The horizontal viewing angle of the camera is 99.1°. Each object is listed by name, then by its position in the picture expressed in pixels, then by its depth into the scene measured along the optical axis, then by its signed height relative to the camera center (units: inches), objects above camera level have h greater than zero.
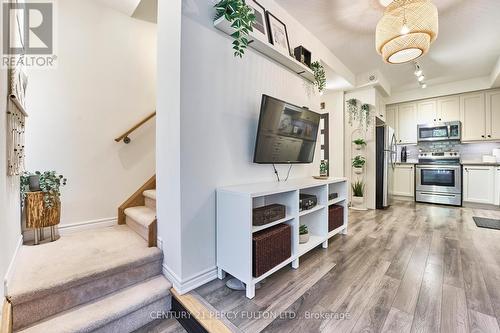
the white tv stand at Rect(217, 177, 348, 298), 58.4 -17.7
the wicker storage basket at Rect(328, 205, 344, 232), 98.3 -24.6
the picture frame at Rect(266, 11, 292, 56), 86.2 +55.7
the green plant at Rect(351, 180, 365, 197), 164.1 -18.4
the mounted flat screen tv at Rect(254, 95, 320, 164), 75.6 +13.2
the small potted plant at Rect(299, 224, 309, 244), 83.7 -27.5
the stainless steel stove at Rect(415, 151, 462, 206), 175.9 -11.7
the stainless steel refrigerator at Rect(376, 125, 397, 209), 164.6 +0.8
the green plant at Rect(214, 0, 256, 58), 60.9 +43.8
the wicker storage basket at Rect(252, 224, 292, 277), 60.1 -25.0
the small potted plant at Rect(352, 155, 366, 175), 165.6 +0.9
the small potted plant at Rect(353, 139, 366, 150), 164.1 +17.2
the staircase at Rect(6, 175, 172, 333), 45.7 -29.5
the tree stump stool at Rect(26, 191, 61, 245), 67.7 -15.6
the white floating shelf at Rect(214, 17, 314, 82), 67.6 +44.6
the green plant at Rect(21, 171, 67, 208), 69.6 -6.7
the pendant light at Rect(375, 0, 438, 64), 71.1 +47.6
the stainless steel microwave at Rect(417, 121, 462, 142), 183.3 +30.0
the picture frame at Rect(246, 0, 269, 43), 76.6 +55.6
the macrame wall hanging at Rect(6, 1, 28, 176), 52.8 +14.2
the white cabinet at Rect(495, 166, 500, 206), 160.9 -18.2
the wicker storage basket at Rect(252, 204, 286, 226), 64.0 -15.3
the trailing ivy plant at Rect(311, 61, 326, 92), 107.7 +46.4
